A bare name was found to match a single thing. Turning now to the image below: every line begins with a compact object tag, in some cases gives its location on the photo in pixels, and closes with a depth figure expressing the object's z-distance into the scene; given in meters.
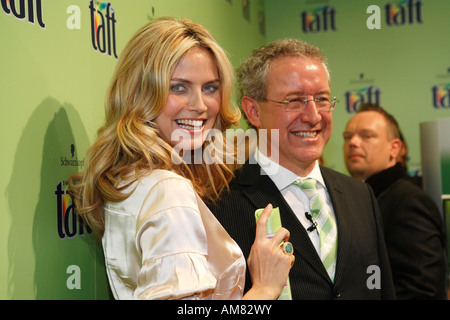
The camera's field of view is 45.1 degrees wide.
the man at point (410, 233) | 2.75
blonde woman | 1.39
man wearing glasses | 1.86
